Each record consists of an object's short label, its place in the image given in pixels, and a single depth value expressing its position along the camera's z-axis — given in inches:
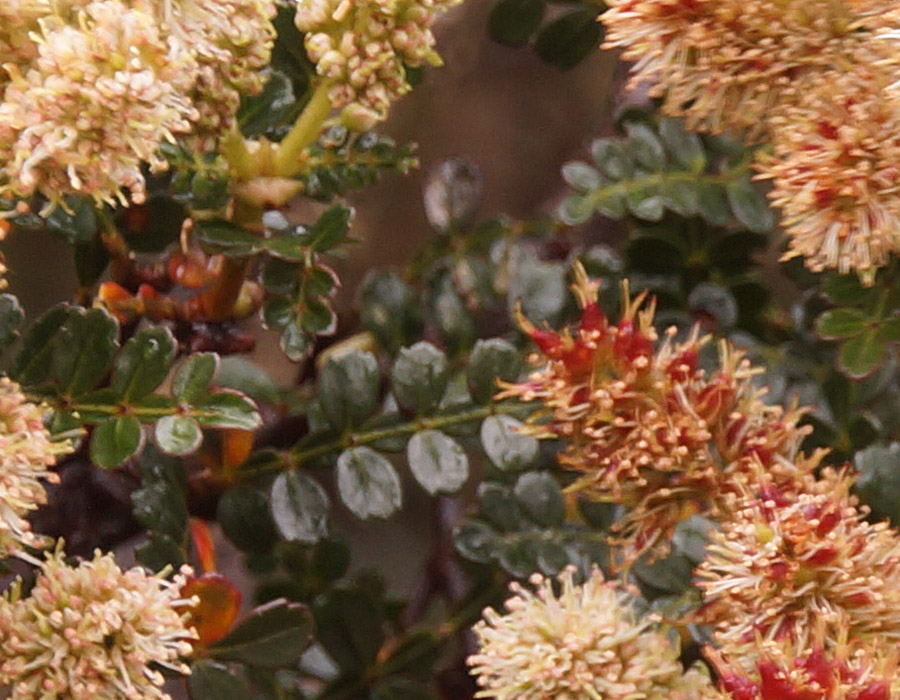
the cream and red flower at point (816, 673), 28.8
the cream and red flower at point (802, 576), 29.2
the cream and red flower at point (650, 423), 29.6
